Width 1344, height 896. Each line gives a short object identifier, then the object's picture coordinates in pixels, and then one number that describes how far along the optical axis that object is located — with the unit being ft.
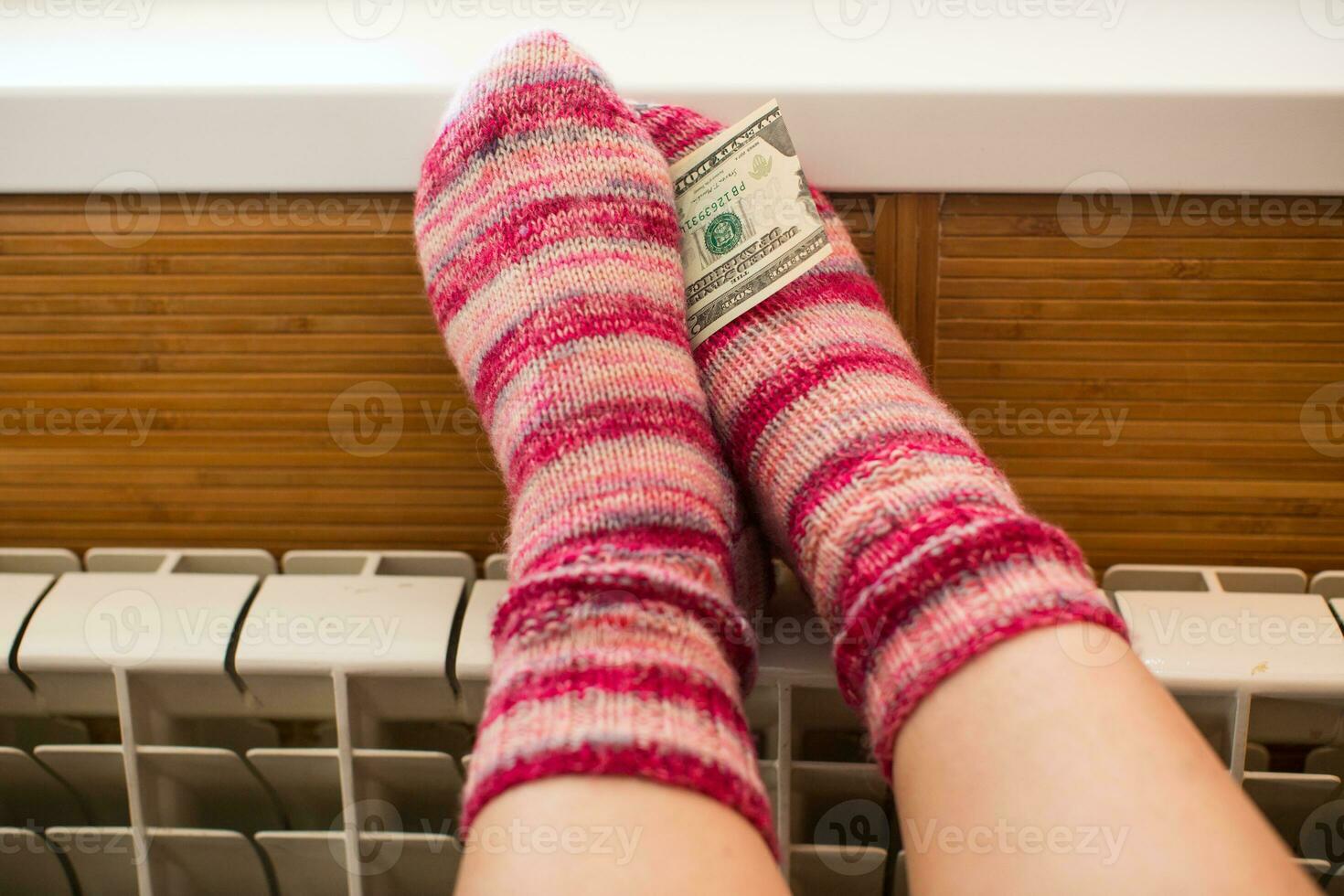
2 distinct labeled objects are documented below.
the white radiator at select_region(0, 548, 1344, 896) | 1.78
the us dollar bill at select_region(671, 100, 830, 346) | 1.93
